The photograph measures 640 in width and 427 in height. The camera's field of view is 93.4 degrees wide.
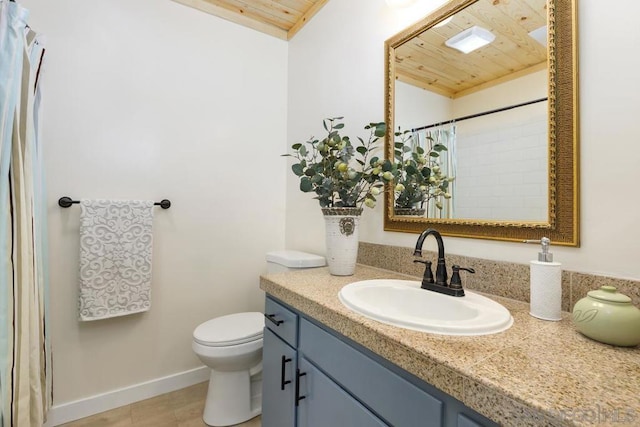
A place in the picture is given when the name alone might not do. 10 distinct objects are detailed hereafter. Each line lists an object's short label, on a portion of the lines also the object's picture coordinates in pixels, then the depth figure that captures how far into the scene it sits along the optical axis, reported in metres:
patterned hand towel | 1.58
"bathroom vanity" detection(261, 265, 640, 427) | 0.47
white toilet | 1.49
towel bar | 1.55
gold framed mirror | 0.88
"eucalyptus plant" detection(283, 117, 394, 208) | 1.33
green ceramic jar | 0.62
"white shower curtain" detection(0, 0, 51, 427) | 0.97
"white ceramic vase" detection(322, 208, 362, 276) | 1.33
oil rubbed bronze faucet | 0.98
